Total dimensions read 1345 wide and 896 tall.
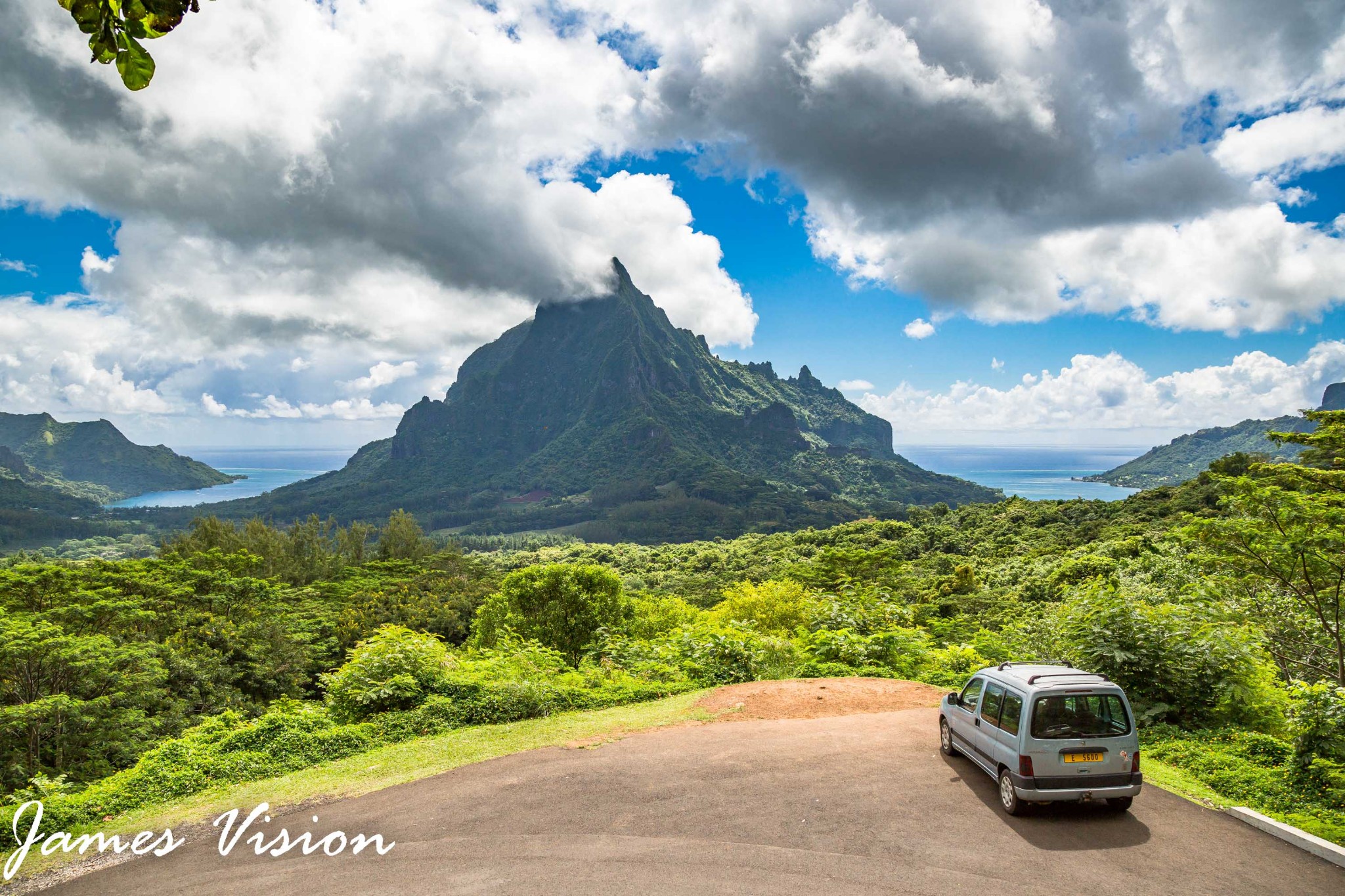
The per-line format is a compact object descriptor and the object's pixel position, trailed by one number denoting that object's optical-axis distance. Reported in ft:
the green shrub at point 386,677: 40.37
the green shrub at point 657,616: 92.53
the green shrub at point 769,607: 84.38
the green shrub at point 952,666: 54.29
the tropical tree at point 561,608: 85.05
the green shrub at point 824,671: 54.60
